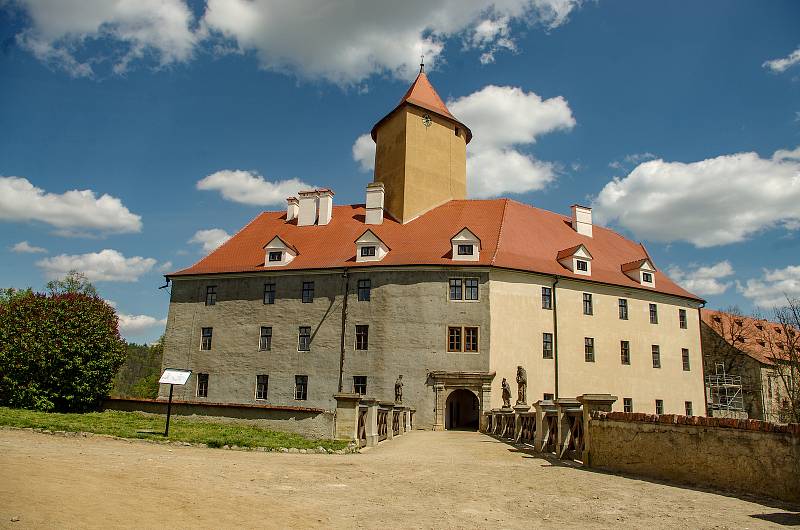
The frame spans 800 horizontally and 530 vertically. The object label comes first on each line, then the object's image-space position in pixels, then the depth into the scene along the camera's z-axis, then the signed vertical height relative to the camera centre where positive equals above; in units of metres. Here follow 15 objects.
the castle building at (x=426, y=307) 28.55 +4.21
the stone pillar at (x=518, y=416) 18.83 -0.77
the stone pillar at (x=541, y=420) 15.12 -0.71
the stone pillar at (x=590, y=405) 12.67 -0.24
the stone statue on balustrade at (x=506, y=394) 25.21 -0.12
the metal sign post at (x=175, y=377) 16.50 +0.11
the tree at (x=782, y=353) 36.94 +3.34
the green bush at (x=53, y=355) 22.84 +0.87
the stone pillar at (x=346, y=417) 15.65 -0.81
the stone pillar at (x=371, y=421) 16.88 -0.98
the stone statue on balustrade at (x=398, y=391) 27.42 -0.15
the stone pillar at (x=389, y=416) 20.00 -0.98
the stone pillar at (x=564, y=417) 13.81 -0.56
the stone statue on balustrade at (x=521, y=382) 24.88 +0.40
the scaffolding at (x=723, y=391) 41.34 +0.53
